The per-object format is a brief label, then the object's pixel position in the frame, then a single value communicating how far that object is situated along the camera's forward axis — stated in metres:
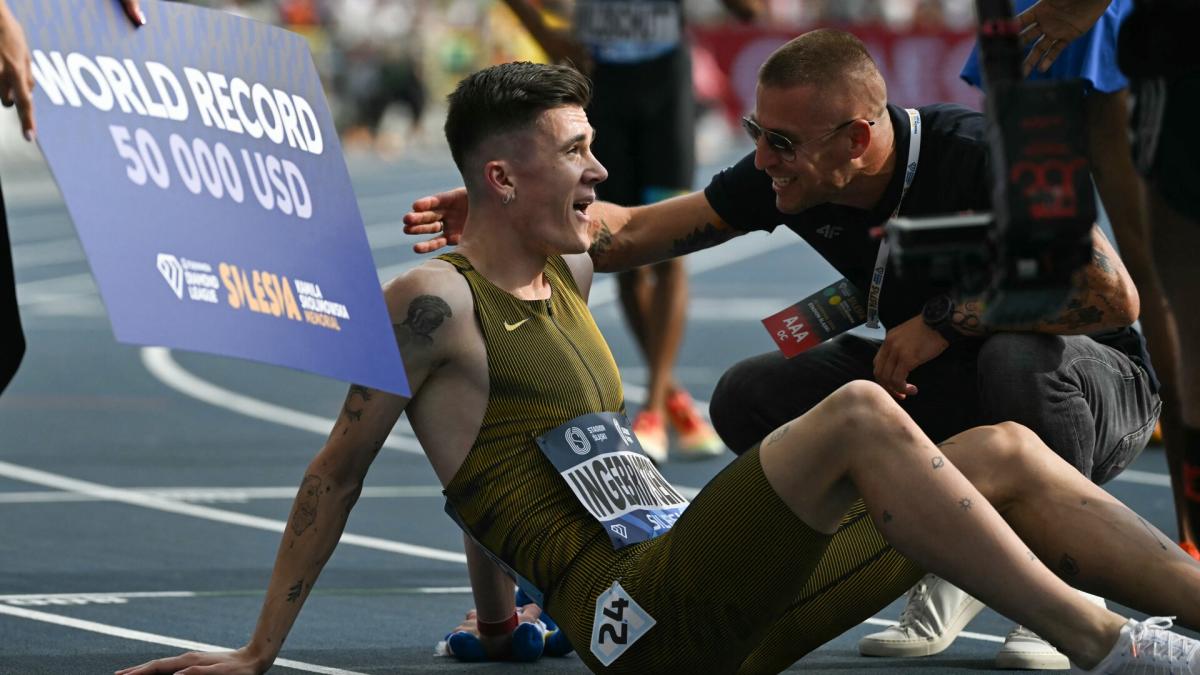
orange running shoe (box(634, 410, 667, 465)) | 15.49
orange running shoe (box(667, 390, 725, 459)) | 15.86
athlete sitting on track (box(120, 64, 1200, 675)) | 7.23
